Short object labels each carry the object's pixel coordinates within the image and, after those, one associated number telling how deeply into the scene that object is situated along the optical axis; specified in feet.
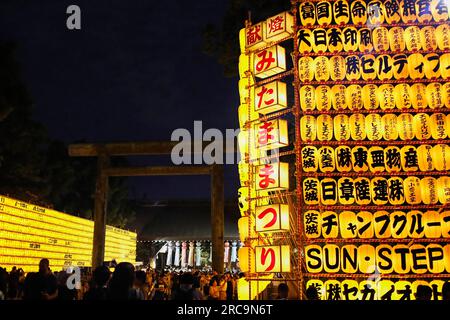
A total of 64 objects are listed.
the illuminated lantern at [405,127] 36.24
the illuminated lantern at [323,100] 37.14
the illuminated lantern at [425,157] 35.32
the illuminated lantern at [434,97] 36.60
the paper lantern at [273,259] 34.06
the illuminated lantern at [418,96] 36.60
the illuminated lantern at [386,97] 36.68
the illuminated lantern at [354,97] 36.78
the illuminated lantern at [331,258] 34.50
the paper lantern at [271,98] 36.94
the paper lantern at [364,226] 34.58
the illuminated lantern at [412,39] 37.81
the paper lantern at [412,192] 34.83
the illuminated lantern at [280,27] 38.86
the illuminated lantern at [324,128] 36.37
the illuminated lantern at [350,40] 38.27
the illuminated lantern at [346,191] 35.22
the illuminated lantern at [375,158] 35.70
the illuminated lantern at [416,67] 37.24
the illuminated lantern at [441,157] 35.15
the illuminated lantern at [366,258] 34.32
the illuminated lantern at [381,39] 38.07
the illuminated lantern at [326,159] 36.06
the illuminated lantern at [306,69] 37.76
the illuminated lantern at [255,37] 40.01
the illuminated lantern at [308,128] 36.60
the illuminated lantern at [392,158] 35.50
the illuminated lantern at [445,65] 36.99
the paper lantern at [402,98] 36.63
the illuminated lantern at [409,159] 35.42
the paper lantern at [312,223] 34.96
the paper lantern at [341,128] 36.29
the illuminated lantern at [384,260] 34.27
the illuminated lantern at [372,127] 36.22
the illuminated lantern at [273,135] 36.44
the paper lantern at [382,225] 34.76
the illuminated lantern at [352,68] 37.40
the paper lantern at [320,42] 38.29
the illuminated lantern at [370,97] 36.78
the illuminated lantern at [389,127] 36.17
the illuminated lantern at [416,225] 34.63
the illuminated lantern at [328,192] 35.45
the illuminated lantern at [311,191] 35.59
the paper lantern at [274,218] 34.14
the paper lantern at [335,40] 38.24
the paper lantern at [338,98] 36.96
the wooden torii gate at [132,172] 63.16
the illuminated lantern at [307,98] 37.14
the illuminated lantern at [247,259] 37.19
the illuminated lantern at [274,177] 35.09
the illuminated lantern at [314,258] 34.76
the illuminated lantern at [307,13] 39.60
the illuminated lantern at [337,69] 37.50
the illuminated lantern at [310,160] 36.29
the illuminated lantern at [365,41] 38.32
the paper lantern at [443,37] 37.68
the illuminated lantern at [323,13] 39.45
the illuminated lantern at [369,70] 37.45
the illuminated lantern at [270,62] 38.17
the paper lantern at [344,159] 35.88
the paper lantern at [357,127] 36.24
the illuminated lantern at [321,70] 37.63
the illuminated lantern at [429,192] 34.71
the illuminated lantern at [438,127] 35.86
